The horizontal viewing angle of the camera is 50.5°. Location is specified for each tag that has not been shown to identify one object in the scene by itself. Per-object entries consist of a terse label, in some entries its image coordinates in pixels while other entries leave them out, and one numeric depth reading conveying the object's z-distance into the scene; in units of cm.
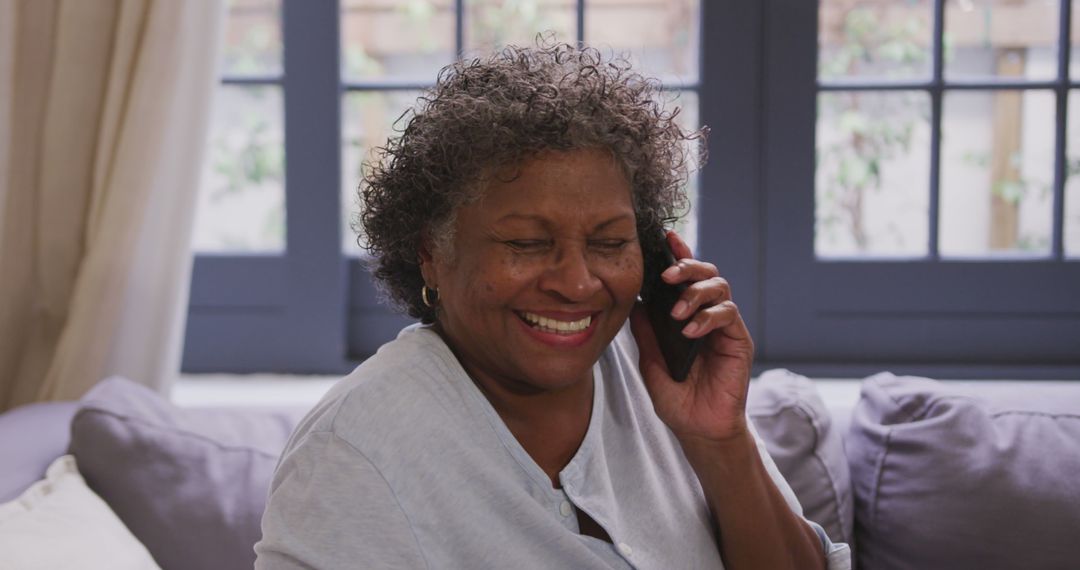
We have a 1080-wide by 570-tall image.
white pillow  155
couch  177
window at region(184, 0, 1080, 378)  251
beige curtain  228
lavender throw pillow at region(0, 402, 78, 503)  181
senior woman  121
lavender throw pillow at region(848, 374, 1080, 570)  178
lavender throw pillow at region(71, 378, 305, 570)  178
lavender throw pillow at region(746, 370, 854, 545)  187
